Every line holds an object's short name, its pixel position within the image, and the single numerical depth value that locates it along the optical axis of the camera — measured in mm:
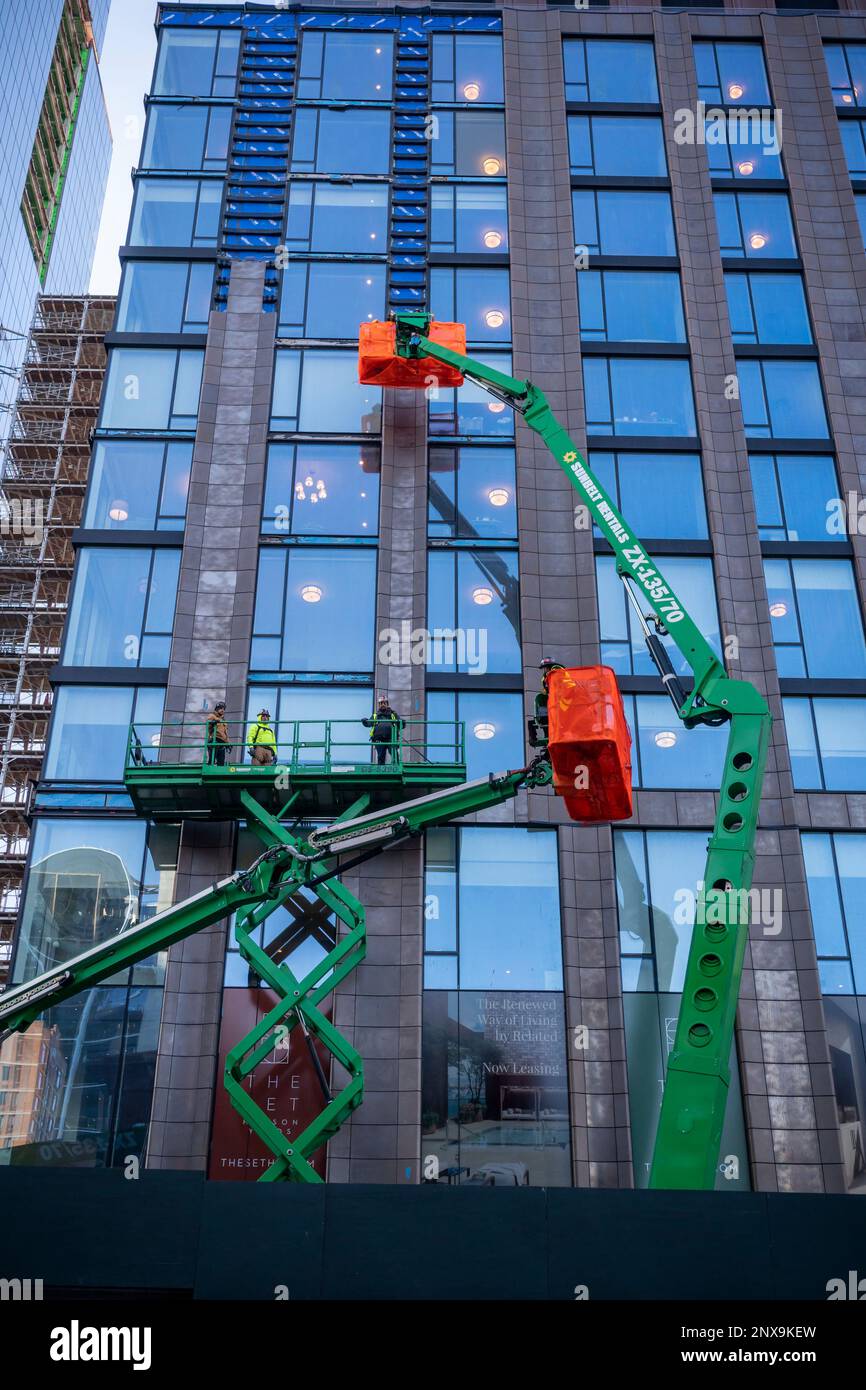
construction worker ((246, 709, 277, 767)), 27431
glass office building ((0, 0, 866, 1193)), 27062
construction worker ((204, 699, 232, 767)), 27828
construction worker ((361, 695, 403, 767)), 27920
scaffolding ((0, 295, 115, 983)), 53344
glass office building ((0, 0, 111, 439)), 88250
